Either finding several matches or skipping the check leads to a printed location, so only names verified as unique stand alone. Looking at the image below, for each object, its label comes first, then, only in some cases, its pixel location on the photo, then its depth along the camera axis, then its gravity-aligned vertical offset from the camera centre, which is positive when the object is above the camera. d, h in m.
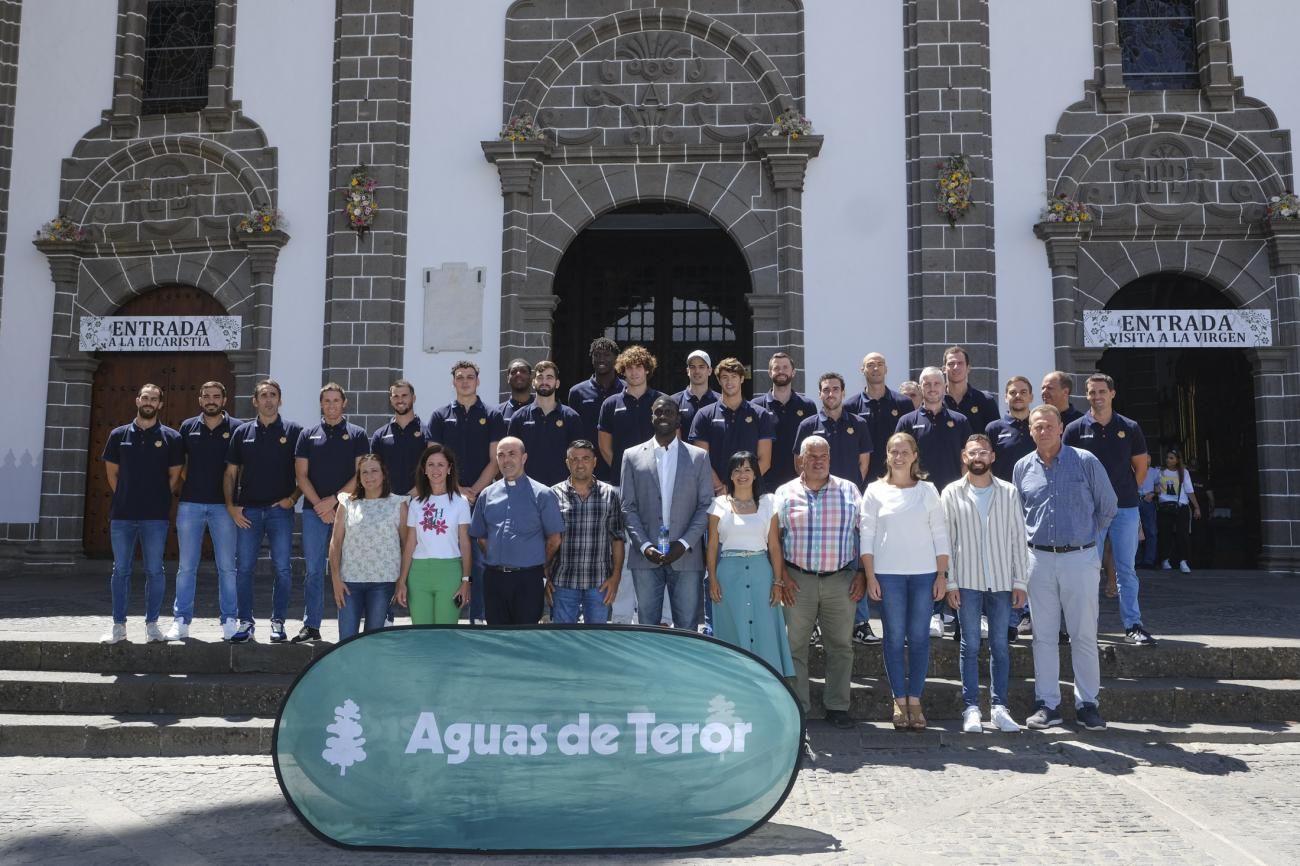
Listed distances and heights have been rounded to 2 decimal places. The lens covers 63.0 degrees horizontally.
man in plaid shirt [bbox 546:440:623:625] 6.41 -0.12
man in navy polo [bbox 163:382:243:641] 7.52 +0.13
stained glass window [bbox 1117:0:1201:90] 12.52 +5.71
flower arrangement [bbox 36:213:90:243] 12.91 +3.59
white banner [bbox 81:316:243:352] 12.84 +2.33
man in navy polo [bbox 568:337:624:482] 7.61 +1.01
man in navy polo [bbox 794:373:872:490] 7.16 +0.63
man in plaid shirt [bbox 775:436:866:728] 6.33 -0.21
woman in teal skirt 6.28 -0.28
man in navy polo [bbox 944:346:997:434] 7.61 +0.91
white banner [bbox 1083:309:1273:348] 11.88 +2.20
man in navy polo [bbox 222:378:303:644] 7.52 +0.25
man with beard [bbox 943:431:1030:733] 6.33 -0.25
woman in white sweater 6.28 -0.25
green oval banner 4.38 -0.91
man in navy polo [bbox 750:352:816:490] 7.36 +0.81
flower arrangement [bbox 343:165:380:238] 12.18 +3.70
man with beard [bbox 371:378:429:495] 7.49 +0.59
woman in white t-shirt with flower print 6.43 -0.20
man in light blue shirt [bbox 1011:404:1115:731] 6.36 -0.17
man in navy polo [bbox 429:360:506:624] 7.60 +0.68
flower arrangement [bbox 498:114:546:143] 12.14 +4.50
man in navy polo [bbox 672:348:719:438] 7.38 +0.95
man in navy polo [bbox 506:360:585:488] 7.29 +0.66
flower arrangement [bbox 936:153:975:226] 11.71 +3.66
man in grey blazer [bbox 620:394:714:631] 6.37 +0.09
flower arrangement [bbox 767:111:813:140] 11.91 +4.47
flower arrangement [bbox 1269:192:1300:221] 11.77 +3.52
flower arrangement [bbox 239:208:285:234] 12.40 +3.54
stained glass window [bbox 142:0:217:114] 13.40 +5.97
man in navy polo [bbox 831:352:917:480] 7.66 +0.87
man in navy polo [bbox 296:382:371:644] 7.42 +0.35
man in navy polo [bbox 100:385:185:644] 7.45 +0.22
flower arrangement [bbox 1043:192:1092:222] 11.71 +3.47
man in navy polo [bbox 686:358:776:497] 7.11 +0.63
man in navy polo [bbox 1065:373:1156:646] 7.31 +0.42
